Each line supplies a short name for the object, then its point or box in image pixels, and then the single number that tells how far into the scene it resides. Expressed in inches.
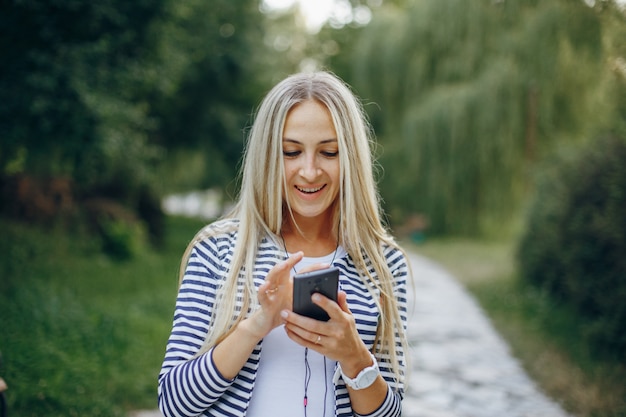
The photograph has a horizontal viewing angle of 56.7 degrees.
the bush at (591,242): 178.7
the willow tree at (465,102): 422.9
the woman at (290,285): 56.3
